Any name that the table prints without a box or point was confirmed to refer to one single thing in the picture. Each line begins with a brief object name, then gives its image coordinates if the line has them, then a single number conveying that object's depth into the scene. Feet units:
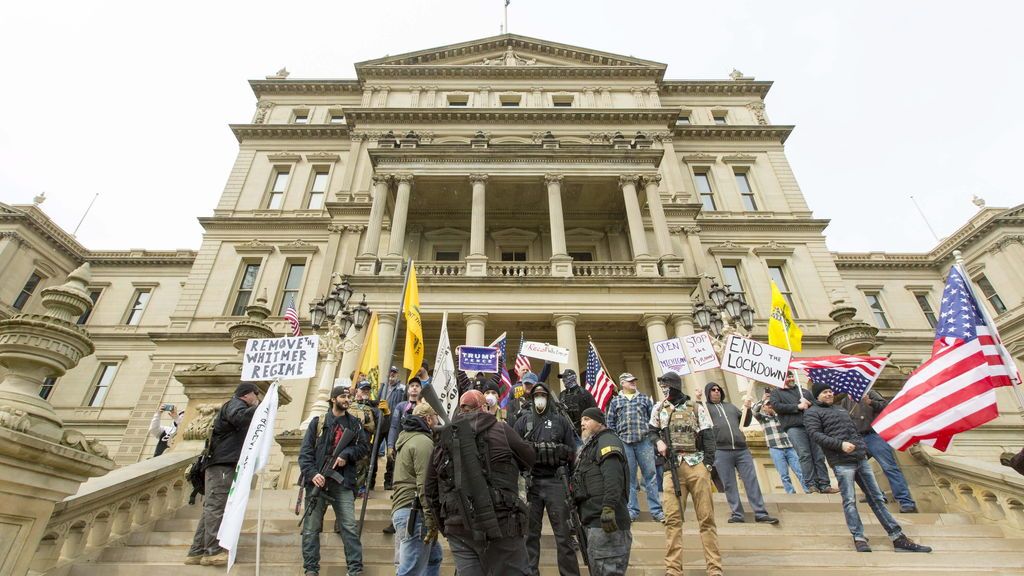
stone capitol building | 53.06
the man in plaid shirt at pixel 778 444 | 27.66
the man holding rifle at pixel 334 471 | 16.52
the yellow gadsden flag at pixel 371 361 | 35.32
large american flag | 16.72
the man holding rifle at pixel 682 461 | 16.33
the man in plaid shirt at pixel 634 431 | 22.31
